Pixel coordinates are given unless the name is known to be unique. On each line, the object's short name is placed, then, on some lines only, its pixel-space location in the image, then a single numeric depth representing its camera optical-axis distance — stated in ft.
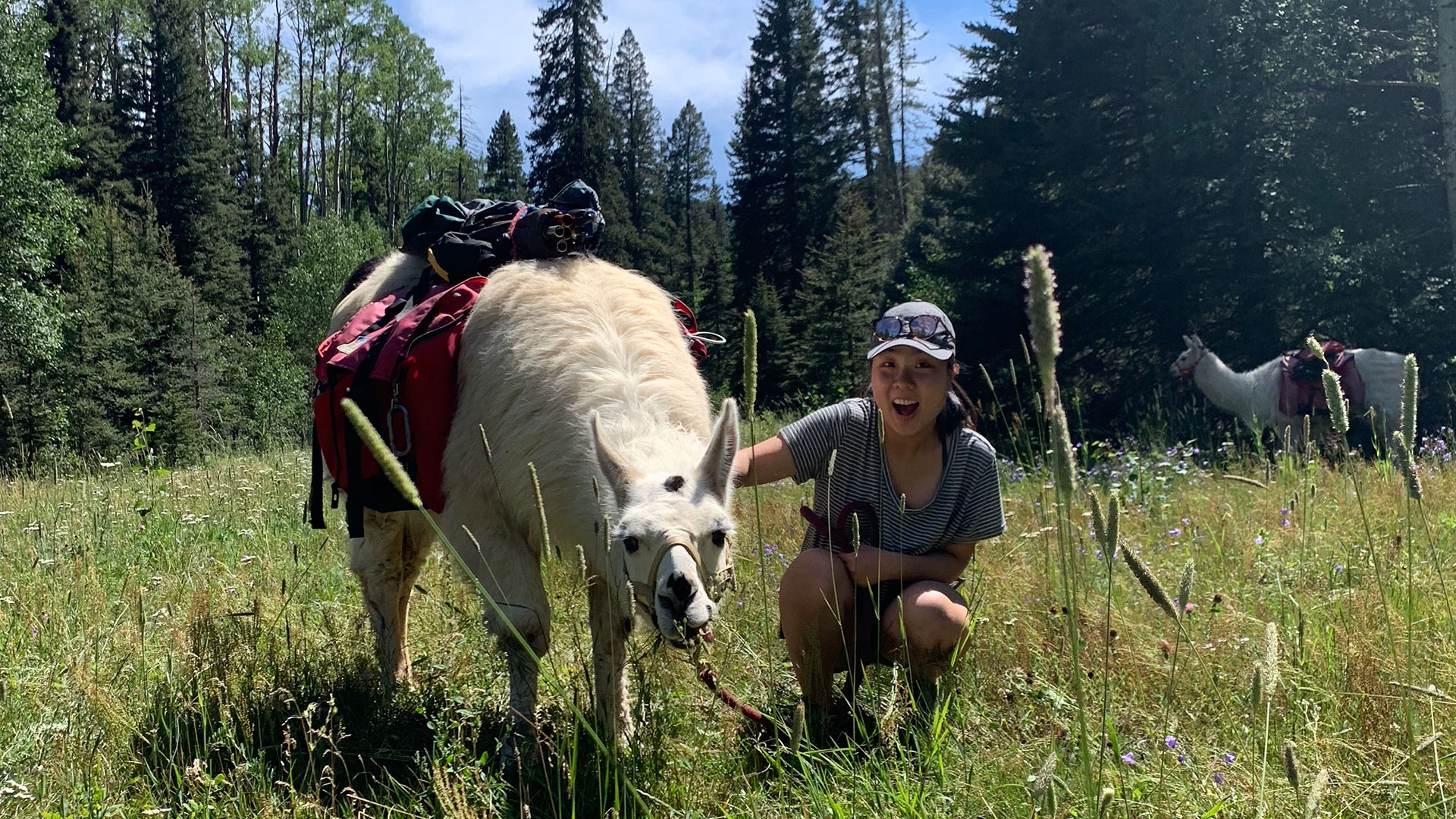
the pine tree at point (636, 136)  163.43
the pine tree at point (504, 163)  168.96
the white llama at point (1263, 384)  32.32
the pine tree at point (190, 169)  125.80
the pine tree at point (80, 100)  119.24
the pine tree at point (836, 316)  71.97
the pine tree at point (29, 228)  70.18
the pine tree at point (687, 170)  187.93
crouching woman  9.79
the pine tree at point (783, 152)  120.67
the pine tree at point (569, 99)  132.67
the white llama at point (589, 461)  8.00
